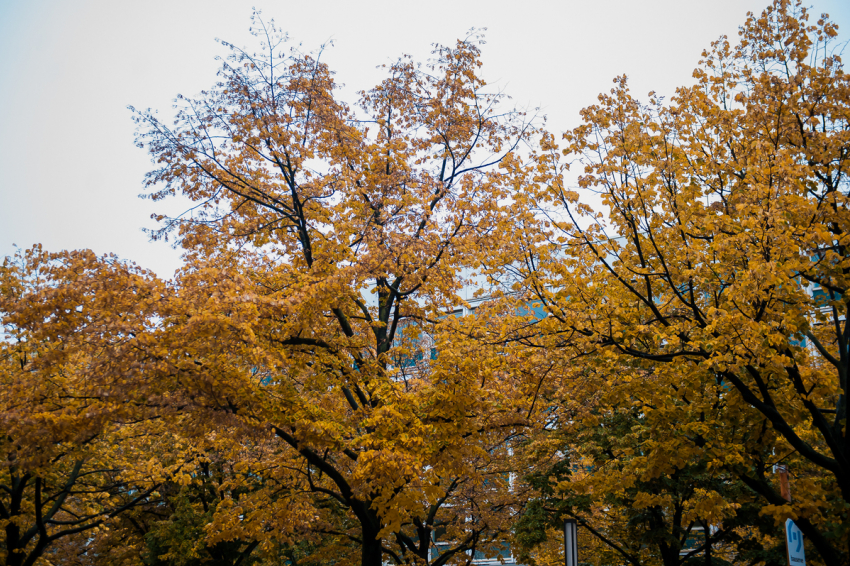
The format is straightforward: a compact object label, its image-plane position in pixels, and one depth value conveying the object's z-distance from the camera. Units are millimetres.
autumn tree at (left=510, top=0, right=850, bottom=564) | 8086
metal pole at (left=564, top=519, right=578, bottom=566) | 11086
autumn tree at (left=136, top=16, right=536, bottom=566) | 9352
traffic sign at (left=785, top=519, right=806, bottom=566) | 7707
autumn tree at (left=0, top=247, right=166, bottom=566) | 8422
